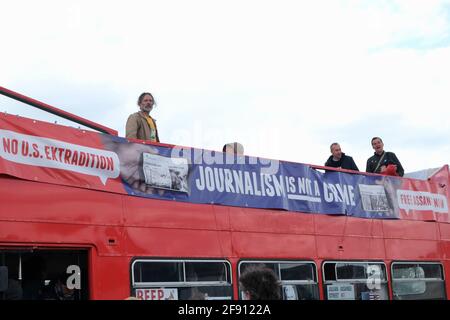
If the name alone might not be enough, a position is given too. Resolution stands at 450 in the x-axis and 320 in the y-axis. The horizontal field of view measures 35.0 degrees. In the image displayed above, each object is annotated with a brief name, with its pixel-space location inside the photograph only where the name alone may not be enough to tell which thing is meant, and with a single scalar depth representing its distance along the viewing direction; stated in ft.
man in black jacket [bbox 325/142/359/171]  39.40
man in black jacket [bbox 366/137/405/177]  40.91
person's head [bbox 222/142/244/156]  32.07
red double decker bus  22.39
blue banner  26.27
